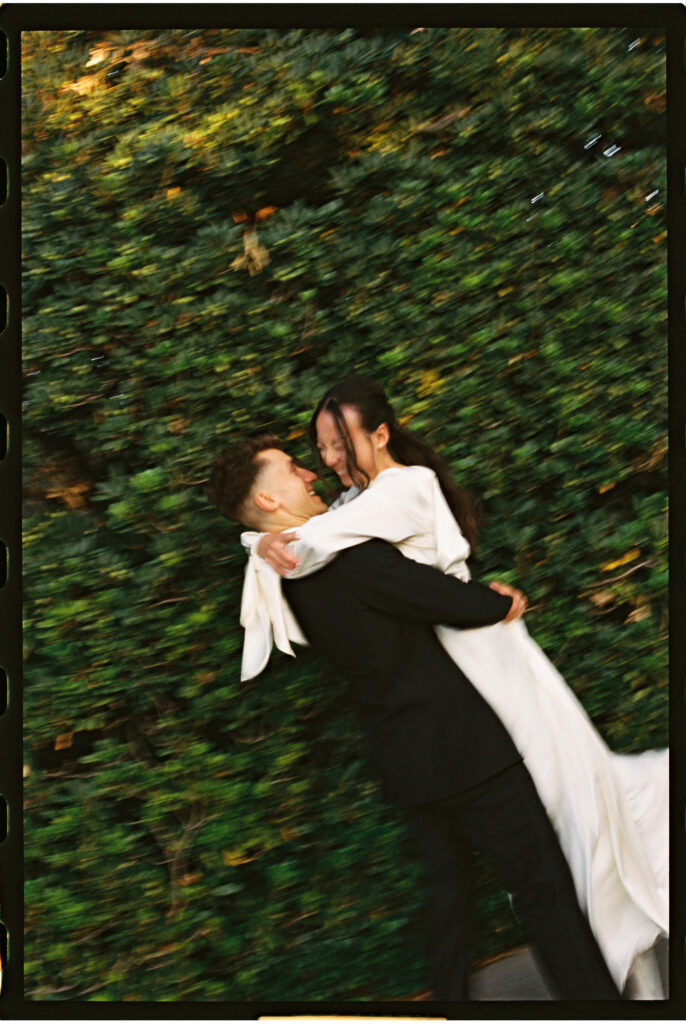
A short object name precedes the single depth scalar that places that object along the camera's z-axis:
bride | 2.98
